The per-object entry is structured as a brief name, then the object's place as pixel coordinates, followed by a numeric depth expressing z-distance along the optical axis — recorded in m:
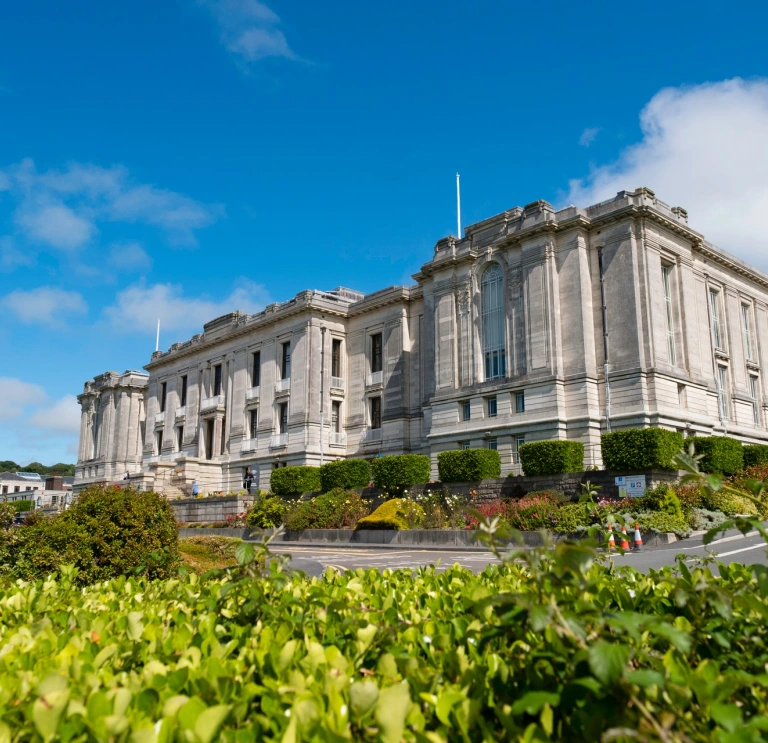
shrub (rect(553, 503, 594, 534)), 24.09
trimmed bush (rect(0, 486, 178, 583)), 11.02
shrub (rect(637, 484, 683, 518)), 23.81
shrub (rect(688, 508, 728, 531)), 23.48
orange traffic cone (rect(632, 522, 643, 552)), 20.12
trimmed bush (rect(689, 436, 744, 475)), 28.36
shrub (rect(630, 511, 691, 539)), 22.25
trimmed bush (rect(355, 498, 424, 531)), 28.92
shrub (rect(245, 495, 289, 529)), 36.50
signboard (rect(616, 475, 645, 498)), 25.97
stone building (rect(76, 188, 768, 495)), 35.12
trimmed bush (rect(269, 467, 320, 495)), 39.84
